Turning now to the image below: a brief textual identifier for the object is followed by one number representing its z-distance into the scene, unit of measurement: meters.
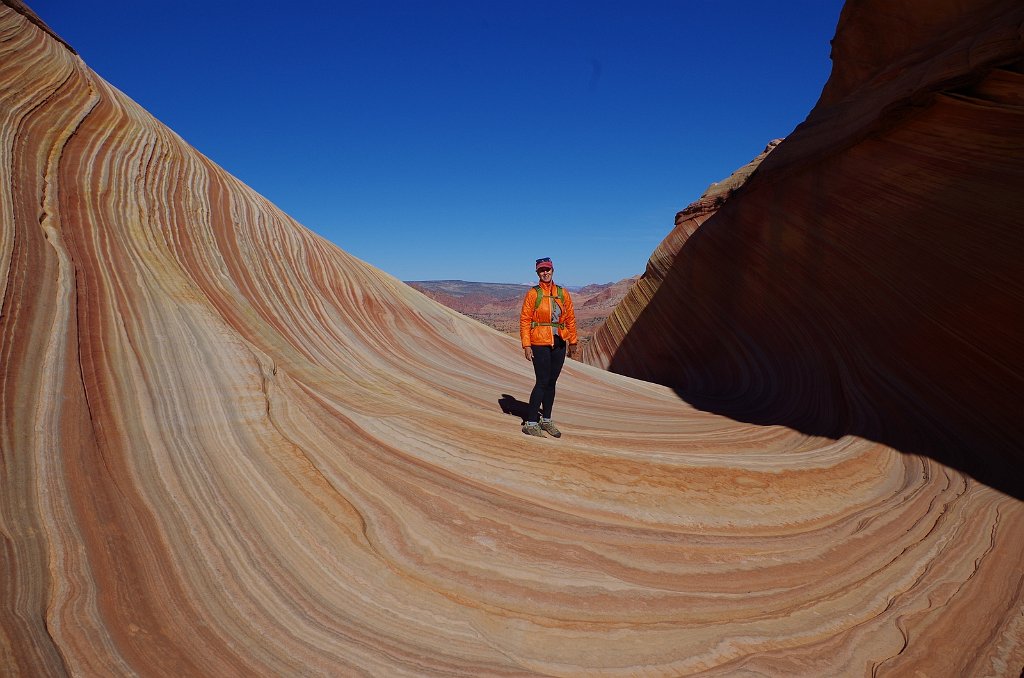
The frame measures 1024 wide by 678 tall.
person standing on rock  3.91
